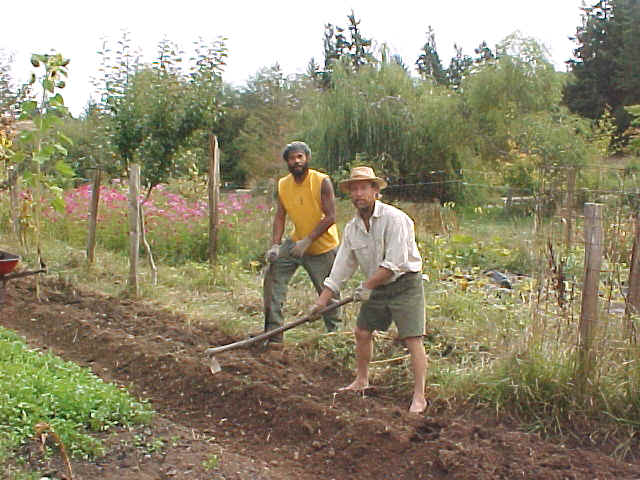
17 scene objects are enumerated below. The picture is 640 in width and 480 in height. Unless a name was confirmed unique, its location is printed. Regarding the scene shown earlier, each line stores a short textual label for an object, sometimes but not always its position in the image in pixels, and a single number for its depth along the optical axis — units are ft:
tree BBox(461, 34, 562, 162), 58.70
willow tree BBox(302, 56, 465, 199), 55.52
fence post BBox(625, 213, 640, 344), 14.15
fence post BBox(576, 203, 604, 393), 13.47
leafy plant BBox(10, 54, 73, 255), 16.76
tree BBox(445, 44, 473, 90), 140.82
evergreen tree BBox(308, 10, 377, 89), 63.77
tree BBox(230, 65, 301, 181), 78.23
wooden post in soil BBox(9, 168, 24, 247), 28.03
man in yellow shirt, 18.29
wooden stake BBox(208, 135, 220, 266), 28.02
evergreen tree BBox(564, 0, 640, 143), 101.91
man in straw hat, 14.43
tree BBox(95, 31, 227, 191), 27.76
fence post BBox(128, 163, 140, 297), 25.21
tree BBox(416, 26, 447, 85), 151.02
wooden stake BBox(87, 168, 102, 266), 29.19
